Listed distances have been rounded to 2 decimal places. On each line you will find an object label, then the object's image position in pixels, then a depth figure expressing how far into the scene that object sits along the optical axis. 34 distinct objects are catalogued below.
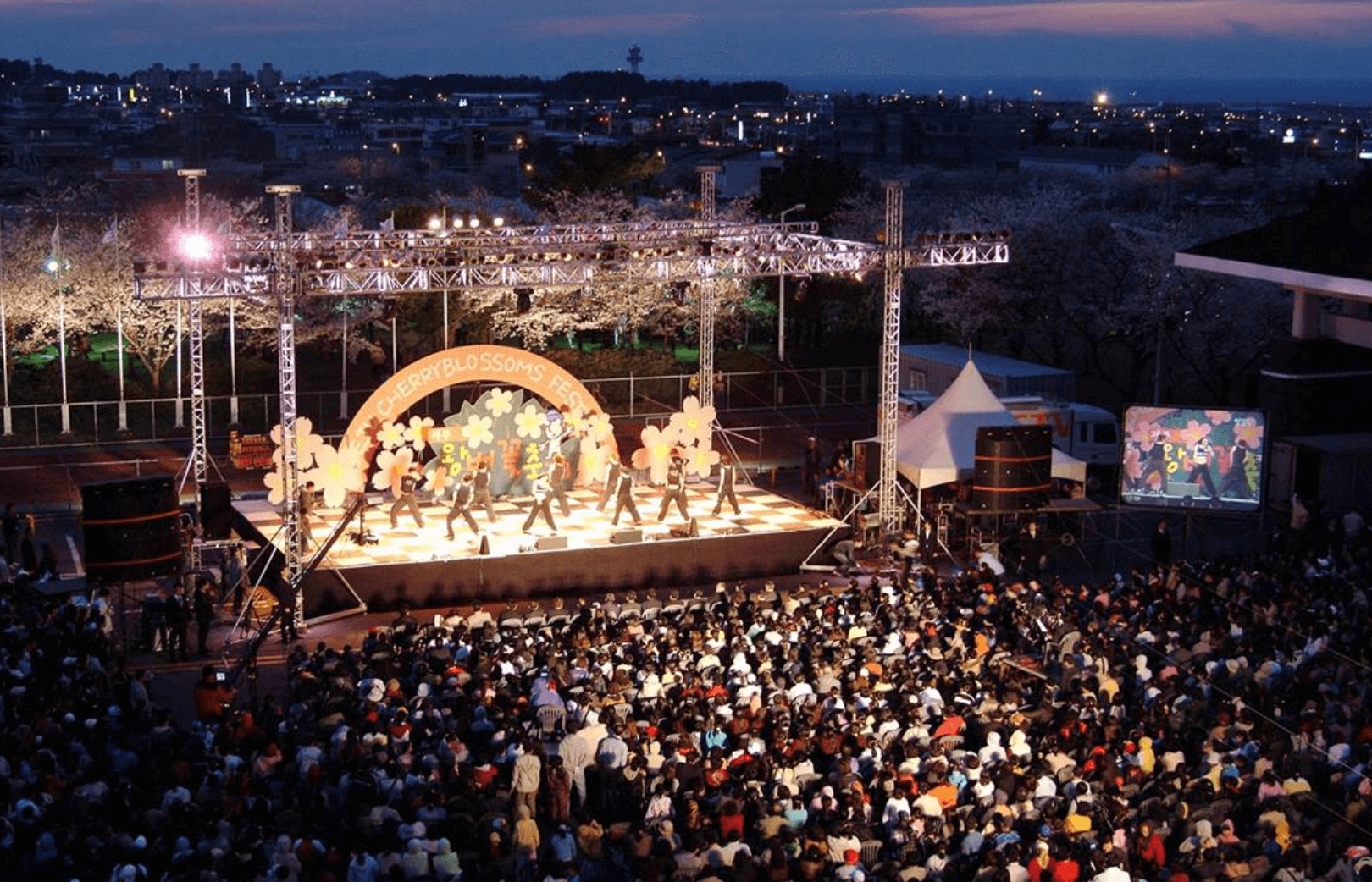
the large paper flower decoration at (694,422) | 29.38
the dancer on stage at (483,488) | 27.08
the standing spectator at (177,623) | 22.45
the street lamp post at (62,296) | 38.97
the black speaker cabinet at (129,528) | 22.84
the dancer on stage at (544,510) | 27.09
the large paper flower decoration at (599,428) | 29.12
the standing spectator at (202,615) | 22.94
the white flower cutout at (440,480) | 28.05
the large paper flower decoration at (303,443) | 26.08
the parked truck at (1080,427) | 33.47
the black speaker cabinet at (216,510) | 26.77
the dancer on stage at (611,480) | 28.66
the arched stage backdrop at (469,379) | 27.48
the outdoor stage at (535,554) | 25.34
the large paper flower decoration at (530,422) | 28.69
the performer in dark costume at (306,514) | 24.22
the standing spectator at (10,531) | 27.70
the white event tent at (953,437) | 28.98
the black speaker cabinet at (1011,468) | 26.89
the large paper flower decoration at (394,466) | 27.61
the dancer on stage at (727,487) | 28.95
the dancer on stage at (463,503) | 26.92
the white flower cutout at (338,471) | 27.47
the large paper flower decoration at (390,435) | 27.52
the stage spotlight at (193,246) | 24.12
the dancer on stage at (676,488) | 27.92
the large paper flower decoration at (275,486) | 26.23
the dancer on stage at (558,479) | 27.81
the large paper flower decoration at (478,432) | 28.33
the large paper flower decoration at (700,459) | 29.61
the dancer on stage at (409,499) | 27.41
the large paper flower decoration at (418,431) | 27.95
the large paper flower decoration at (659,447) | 29.42
